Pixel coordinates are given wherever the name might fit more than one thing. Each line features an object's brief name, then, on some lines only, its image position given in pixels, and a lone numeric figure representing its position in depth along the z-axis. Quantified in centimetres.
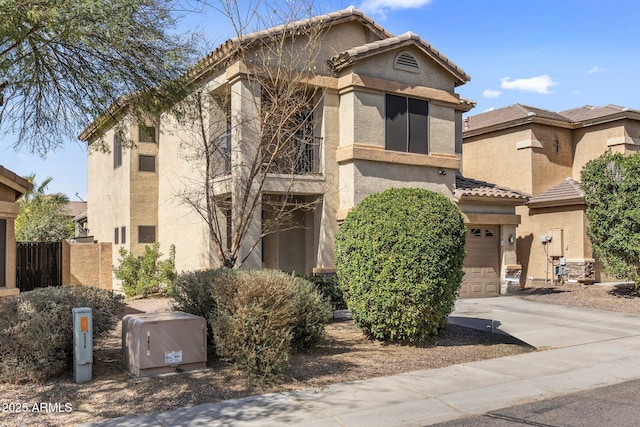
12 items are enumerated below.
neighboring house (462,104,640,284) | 2116
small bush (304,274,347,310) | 1368
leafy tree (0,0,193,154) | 857
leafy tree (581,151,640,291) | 1670
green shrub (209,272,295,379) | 773
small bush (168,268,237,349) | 873
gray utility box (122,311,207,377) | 775
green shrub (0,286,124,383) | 734
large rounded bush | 953
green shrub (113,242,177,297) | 1752
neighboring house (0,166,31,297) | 1245
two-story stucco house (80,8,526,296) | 1475
